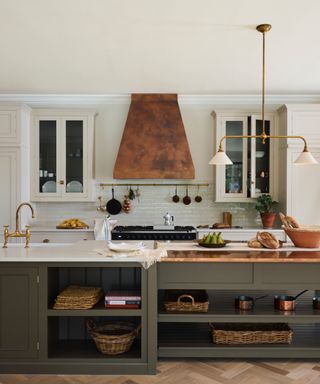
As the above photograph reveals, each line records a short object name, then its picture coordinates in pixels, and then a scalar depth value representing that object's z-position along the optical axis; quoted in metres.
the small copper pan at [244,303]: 3.33
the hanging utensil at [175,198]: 6.08
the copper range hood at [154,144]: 5.77
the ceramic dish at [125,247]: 3.22
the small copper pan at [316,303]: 3.37
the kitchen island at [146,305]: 3.10
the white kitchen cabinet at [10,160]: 5.55
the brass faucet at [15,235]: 3.41
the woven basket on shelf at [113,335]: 3.18
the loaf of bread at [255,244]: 3.56
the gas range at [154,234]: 5.38
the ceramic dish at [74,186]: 5.90
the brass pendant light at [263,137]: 3.55
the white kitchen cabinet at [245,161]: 5.84
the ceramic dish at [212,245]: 3.55
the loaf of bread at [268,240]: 3.50
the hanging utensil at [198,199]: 6.09
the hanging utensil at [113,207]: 6.04
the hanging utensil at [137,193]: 6.14
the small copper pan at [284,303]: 3.32
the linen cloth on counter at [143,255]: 3.08
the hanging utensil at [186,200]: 6.07
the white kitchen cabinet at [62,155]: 5.86
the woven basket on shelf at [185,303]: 3.26
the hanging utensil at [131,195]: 6.07
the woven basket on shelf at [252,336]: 3.28
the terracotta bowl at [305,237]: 3.53
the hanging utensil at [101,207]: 6.12
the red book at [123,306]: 3.17
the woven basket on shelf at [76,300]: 3.13
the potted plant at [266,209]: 5.71
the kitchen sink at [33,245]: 3.72
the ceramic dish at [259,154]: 5.91
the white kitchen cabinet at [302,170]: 5.52
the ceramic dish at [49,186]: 5.89
